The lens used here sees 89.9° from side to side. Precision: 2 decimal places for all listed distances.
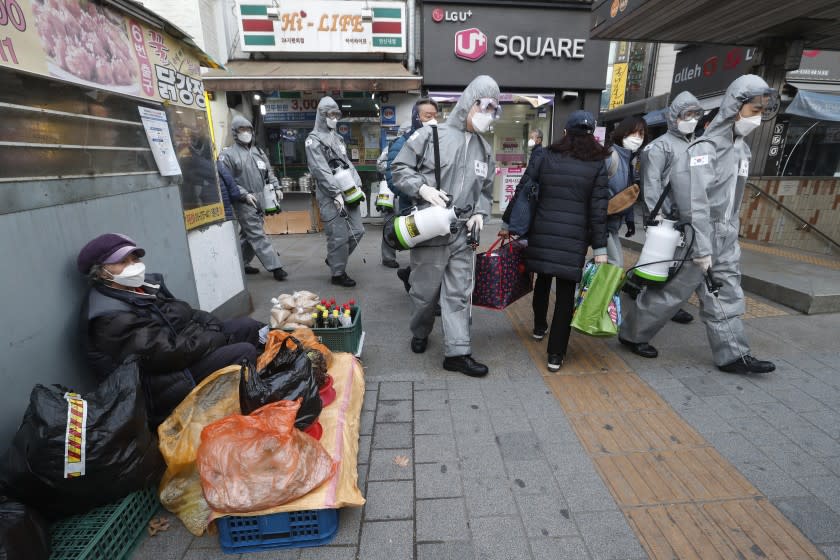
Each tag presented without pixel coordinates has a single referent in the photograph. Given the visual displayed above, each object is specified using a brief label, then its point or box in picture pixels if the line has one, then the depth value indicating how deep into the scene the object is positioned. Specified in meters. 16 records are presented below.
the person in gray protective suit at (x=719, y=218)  2.88
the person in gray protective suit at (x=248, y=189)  5.34
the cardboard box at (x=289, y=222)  8.82
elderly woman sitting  1.99
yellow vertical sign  17.30
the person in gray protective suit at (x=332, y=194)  4.79
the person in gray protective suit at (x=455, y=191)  2.85
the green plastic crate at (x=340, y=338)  3.09
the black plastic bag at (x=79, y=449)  1.53
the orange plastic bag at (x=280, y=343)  2.34
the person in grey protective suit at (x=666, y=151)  3.47
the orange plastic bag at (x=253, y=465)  1.68
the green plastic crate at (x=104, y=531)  1.55
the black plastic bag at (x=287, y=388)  1.96
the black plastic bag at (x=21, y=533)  1.33
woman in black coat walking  2.84
